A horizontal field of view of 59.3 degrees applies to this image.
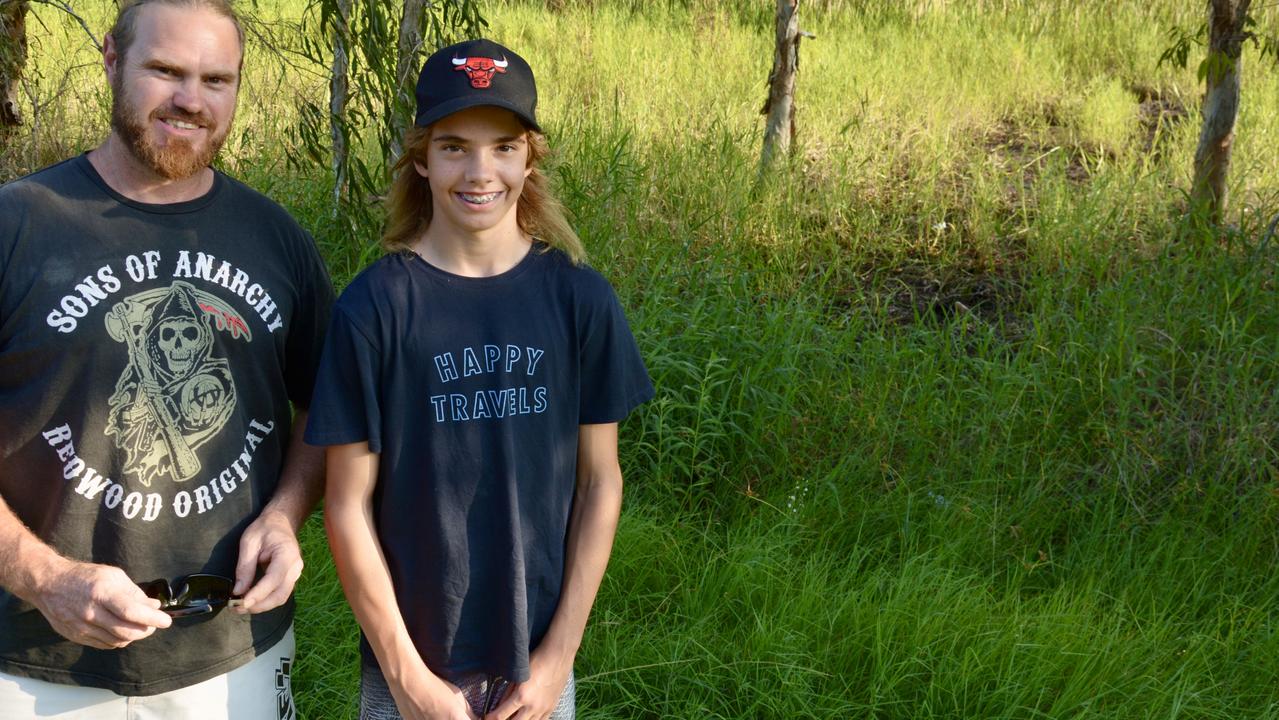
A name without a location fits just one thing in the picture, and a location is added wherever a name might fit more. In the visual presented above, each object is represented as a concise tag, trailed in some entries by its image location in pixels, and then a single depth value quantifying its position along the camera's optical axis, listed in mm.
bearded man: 1842
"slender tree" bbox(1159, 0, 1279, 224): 5008
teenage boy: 1896
